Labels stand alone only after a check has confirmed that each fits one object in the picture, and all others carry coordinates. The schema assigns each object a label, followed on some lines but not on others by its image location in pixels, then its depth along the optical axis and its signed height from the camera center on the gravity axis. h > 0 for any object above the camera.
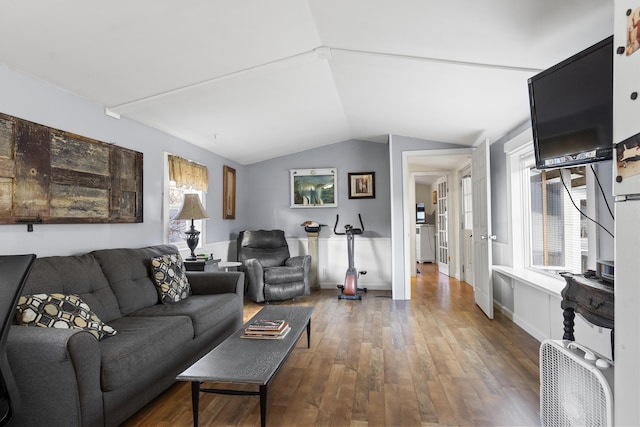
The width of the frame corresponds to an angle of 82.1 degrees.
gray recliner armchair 4.85 -0.66
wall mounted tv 1.68 +0.54
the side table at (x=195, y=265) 3.77 -0.46
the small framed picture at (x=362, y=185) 5.99 +0.54
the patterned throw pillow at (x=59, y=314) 1.86 -0.49
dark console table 1.60 -0.41
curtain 4.01 +0.55
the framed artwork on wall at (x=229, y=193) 5.41 +0.40
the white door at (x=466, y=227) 6.12 -0.17
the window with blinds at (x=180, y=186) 4.04 +0.41
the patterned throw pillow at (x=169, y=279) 3.03 -0.50
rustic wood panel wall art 2.29 +0.32
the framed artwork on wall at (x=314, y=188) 6.08 +0.51
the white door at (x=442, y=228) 7.33 -0.23
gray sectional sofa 1.61 -0.67
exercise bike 5.20 -0.84
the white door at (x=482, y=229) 4.05 -0.15
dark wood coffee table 1.76 -0.75
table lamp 3.77 +0.07
